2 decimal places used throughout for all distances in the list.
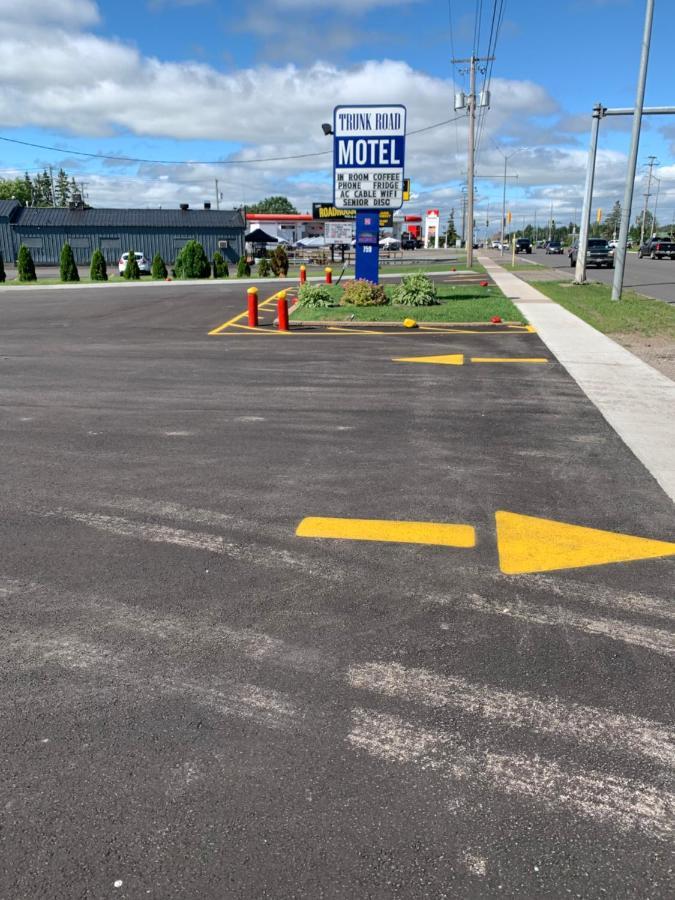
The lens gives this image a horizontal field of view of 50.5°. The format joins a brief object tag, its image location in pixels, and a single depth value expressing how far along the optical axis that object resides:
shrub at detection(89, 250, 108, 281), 38.44
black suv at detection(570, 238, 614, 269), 46.72
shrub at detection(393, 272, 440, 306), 20.34
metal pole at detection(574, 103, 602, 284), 25.67
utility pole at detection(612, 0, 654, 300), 19.70
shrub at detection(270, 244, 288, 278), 40.88
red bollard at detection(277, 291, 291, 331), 16.72
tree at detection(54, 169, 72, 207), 159.77
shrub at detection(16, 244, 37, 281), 38.09
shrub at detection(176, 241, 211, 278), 40.03
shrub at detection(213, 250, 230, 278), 41.25
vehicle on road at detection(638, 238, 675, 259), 56.88
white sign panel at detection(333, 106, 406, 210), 20.09
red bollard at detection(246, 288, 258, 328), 17.77
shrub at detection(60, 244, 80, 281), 37.53
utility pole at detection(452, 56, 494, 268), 38.91
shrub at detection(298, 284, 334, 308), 20.36
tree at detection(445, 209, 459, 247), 149.12
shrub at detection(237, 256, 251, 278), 40.77
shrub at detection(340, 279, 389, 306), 20.39
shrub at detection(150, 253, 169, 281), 39.31
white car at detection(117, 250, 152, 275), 42.85
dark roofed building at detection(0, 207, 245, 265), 56.78
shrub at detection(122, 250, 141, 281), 39.34
